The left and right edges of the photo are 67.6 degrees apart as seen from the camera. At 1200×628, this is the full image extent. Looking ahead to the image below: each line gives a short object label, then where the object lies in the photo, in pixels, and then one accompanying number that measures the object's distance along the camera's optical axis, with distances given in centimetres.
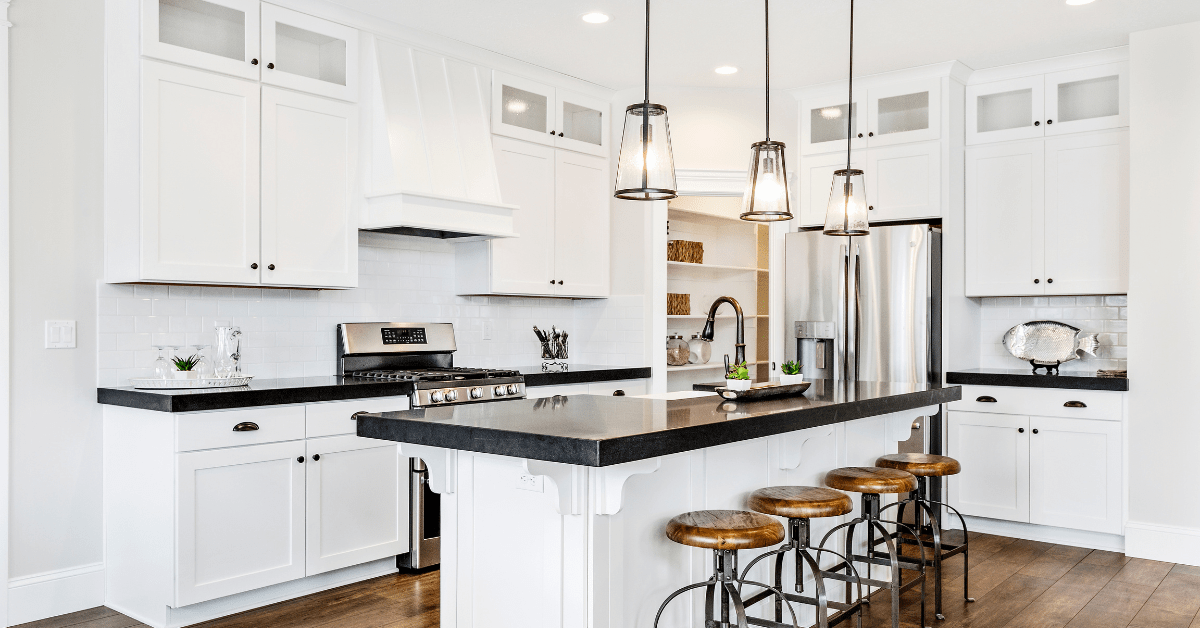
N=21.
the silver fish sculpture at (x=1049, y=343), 511
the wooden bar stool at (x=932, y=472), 349
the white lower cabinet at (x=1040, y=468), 465
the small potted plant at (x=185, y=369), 367
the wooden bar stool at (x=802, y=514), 275
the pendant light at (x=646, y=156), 262
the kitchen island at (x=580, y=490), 225
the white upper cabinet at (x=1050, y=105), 485
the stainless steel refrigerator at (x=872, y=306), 513
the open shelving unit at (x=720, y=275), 674
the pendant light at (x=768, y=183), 315
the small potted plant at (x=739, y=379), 307
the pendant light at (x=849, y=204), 351
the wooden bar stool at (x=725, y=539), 242
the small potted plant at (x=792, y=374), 336
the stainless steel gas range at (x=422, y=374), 408
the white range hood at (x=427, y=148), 429
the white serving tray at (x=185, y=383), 360
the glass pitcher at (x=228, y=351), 384
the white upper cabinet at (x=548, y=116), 504
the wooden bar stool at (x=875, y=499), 311
